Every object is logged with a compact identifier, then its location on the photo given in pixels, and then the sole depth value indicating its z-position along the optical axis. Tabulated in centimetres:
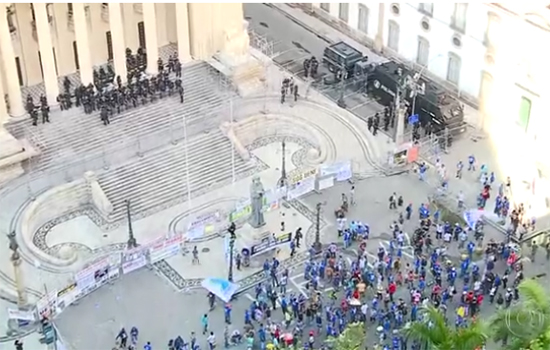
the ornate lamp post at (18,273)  3838
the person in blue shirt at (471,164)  4984
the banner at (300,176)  4738
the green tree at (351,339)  3177
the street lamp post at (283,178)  4722
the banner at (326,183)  4822
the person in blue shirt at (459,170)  4943
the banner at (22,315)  3959
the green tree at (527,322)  3053
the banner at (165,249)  4362
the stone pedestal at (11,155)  4638
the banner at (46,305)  3956
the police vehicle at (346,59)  5578
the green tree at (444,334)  3119
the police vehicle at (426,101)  5153
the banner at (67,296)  4041
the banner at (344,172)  4878
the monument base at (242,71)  5303
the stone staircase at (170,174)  4684
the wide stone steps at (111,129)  4791
